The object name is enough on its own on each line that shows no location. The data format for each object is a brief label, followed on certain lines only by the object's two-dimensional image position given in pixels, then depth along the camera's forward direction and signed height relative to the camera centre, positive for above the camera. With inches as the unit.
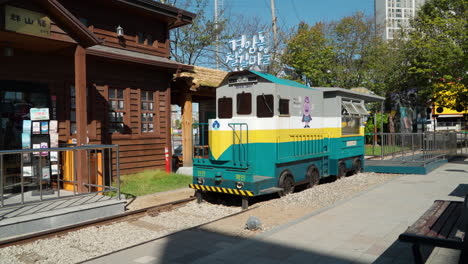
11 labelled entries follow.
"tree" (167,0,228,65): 1096.3 +292.2
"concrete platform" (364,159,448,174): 532.1 -56.9
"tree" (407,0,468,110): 716.0 +159.6
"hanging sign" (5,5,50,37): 293.9 +95.5
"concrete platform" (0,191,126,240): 249.1 -59.2
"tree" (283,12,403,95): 971.5 +208.8
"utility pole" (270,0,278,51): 948.1 +289.4
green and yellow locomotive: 346.6 -7.6
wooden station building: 323.6 +75.7
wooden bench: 153.6 -47.5
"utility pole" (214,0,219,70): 1103.6 +302.3
